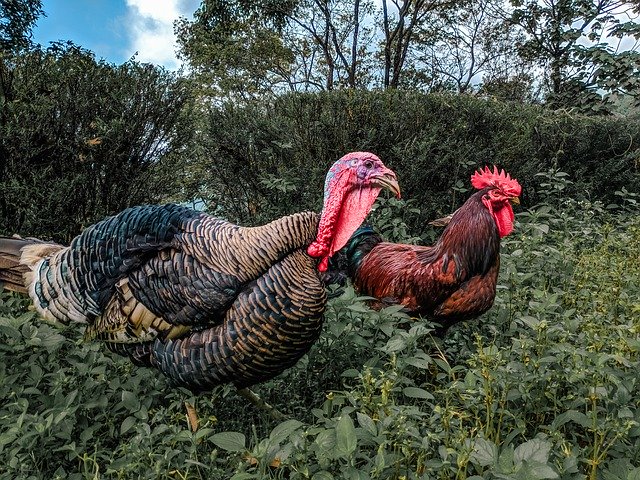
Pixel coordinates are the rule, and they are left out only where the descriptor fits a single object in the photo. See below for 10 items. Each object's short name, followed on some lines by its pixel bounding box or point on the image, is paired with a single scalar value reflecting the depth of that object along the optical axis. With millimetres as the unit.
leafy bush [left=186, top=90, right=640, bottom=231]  5117
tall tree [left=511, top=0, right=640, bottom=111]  9383
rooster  2955
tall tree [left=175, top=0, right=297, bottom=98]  12289
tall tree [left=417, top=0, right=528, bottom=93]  14922
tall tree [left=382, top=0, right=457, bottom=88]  12586
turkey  2059
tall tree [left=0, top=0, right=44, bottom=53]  10469
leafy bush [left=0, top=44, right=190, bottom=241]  4082
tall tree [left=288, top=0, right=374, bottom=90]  13047
